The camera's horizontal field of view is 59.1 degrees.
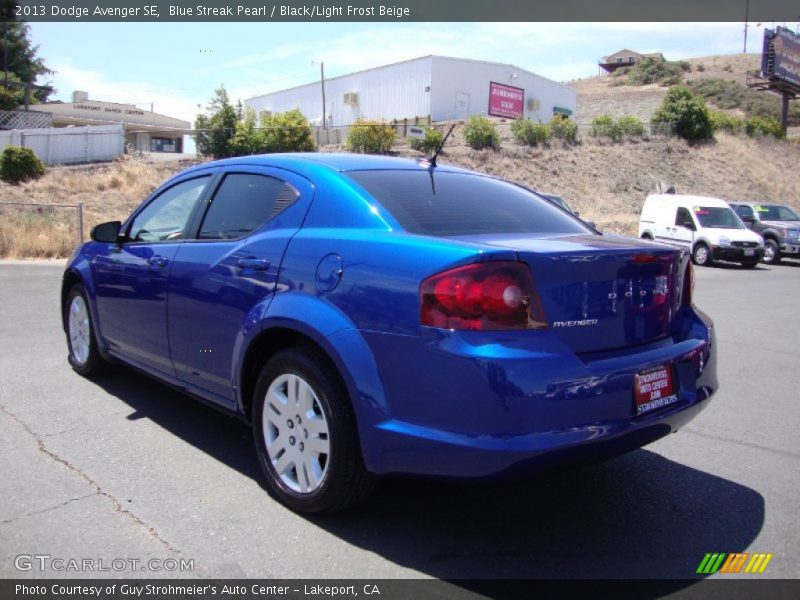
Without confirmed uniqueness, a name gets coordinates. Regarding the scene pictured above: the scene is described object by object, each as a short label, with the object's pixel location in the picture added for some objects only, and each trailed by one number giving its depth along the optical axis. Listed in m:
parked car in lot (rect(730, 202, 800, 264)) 21.03
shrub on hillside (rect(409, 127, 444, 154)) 37.88
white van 18.72
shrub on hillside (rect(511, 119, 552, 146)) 41.09
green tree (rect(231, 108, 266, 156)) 37.97
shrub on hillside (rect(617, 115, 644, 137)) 44.16
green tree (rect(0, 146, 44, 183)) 27.20
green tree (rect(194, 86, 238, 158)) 39.44
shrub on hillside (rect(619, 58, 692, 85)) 92.12
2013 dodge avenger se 2.81
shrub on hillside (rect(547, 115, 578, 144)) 42.09
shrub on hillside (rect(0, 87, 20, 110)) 39.12
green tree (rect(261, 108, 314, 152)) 37.94
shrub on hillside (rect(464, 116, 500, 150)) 39.28
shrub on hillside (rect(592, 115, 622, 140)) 43.81
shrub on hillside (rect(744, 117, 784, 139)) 49.34
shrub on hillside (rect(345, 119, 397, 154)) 38.16
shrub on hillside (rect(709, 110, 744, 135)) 47.42
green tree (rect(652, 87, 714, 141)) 44.91
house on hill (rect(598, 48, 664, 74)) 118.09
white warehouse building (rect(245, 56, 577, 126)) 52.19
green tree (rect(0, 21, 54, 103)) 56.49
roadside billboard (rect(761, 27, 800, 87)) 50.16
